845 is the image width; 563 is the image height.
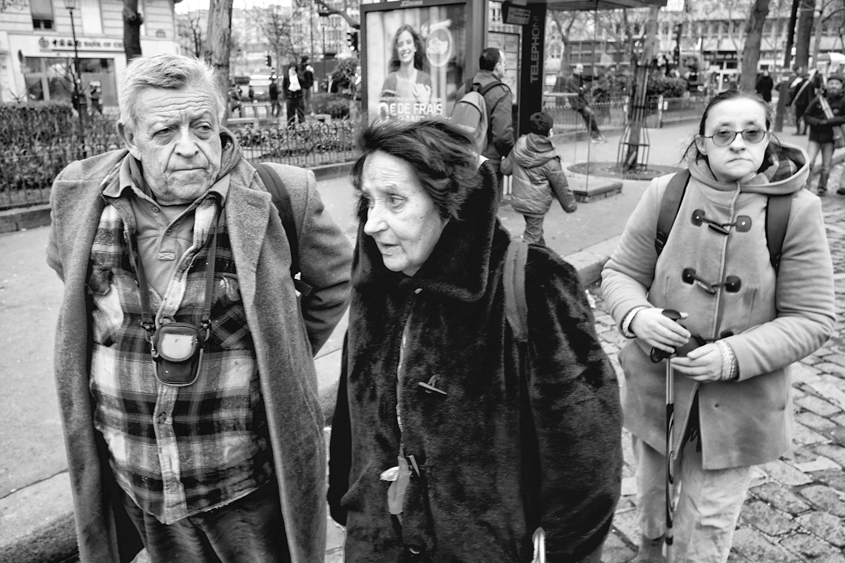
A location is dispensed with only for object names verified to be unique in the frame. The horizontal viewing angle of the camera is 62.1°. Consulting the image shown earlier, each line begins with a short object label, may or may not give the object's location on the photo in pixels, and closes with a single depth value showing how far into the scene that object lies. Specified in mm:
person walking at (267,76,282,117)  26641
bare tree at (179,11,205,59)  49550
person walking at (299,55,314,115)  22328
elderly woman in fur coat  1604
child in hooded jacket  6688
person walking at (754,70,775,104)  21422
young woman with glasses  2297
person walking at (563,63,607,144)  16797
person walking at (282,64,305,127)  19578
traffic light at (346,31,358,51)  20919
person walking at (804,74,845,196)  10875
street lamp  9551
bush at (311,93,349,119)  21703
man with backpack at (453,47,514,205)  7703
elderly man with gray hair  2018
